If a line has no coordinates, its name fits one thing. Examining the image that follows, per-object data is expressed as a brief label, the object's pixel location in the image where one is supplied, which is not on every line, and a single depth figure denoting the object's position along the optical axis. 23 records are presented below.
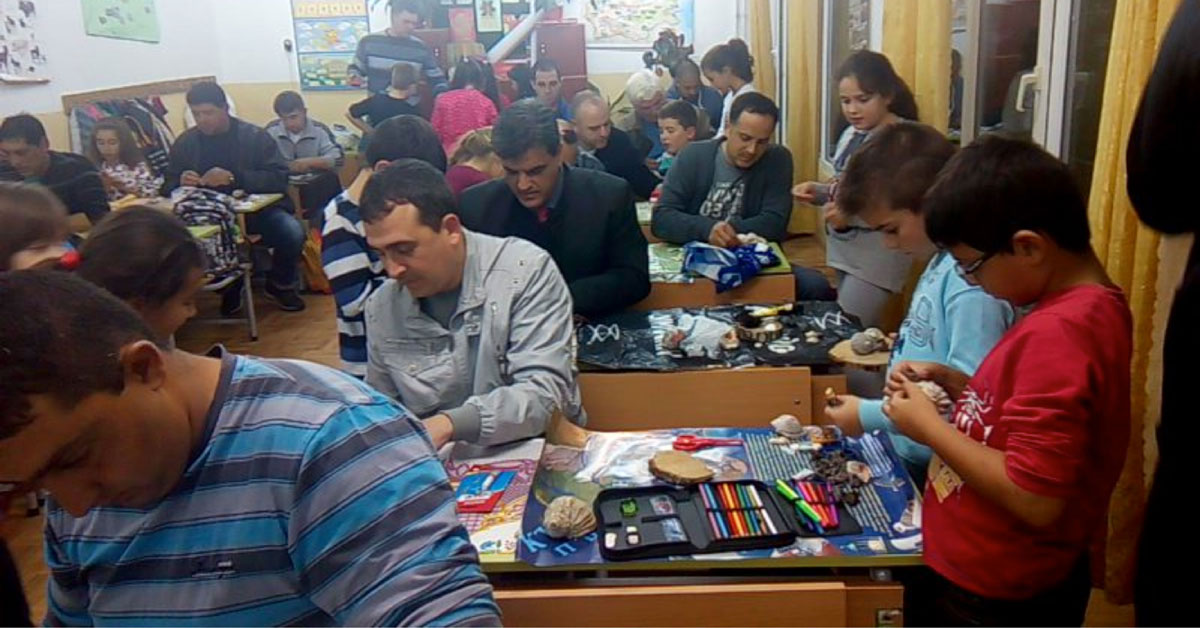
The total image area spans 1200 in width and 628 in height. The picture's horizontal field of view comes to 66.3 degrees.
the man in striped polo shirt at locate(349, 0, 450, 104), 7.38
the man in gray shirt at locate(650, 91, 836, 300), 3.43
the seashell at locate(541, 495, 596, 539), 1.46
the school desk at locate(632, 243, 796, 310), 3.06
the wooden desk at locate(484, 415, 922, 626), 1.38
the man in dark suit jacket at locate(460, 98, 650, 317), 2.74
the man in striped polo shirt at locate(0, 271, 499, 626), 0.84
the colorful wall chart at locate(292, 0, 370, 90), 8.52
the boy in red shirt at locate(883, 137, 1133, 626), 1.21
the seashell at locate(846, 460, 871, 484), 1.61
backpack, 4.84
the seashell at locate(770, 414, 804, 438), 1.81
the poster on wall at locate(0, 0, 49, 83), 5.13
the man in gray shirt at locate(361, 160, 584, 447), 1.85
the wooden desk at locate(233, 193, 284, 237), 5.40
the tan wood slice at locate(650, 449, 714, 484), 1.60
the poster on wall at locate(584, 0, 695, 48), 8.84
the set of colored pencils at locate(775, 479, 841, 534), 1.46
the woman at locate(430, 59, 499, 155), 5.98
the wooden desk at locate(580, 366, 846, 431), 2.28
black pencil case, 1.41
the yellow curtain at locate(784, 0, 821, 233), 6.36
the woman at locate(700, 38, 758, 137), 5.55
